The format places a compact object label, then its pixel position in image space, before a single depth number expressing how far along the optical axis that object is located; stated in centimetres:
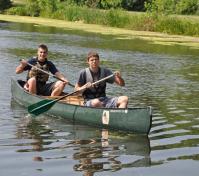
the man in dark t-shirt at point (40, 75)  1031
